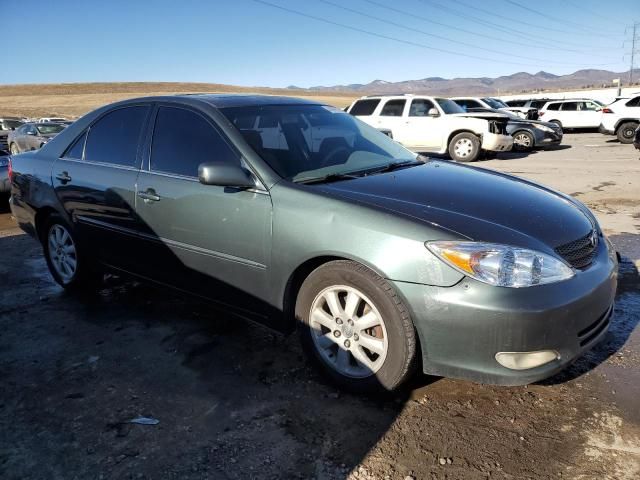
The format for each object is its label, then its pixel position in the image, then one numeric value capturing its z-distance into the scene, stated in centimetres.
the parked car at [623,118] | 1844
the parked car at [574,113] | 2362
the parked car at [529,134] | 1686
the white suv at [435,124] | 1393
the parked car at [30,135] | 1655
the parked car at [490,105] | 1950
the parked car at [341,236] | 245
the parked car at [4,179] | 904
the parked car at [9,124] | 2188
